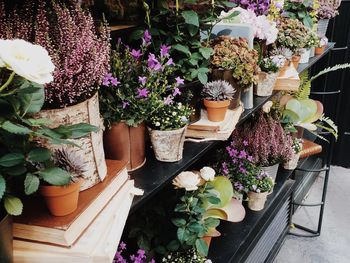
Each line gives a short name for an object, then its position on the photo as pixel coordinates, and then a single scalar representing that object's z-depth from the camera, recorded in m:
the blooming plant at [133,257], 1.29
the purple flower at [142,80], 1.05
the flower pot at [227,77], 1.51
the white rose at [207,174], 1.51
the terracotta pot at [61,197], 0.74
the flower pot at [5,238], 0.67
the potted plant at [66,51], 0.74
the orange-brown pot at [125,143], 1.07
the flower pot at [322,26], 3.02
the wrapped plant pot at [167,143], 1.17
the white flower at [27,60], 0.56
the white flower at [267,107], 2.29
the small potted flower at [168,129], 1.16
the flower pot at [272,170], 2.23
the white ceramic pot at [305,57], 2.54
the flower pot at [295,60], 2.32
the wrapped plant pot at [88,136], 0.78
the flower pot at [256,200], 2.06
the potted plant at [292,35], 2.21
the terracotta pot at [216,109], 1.44
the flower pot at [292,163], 2.51
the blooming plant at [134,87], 1.02
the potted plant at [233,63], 1.50
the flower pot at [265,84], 1.88
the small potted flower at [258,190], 2.03
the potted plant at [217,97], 1.44
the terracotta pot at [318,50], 2.82
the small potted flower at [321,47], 2.80
